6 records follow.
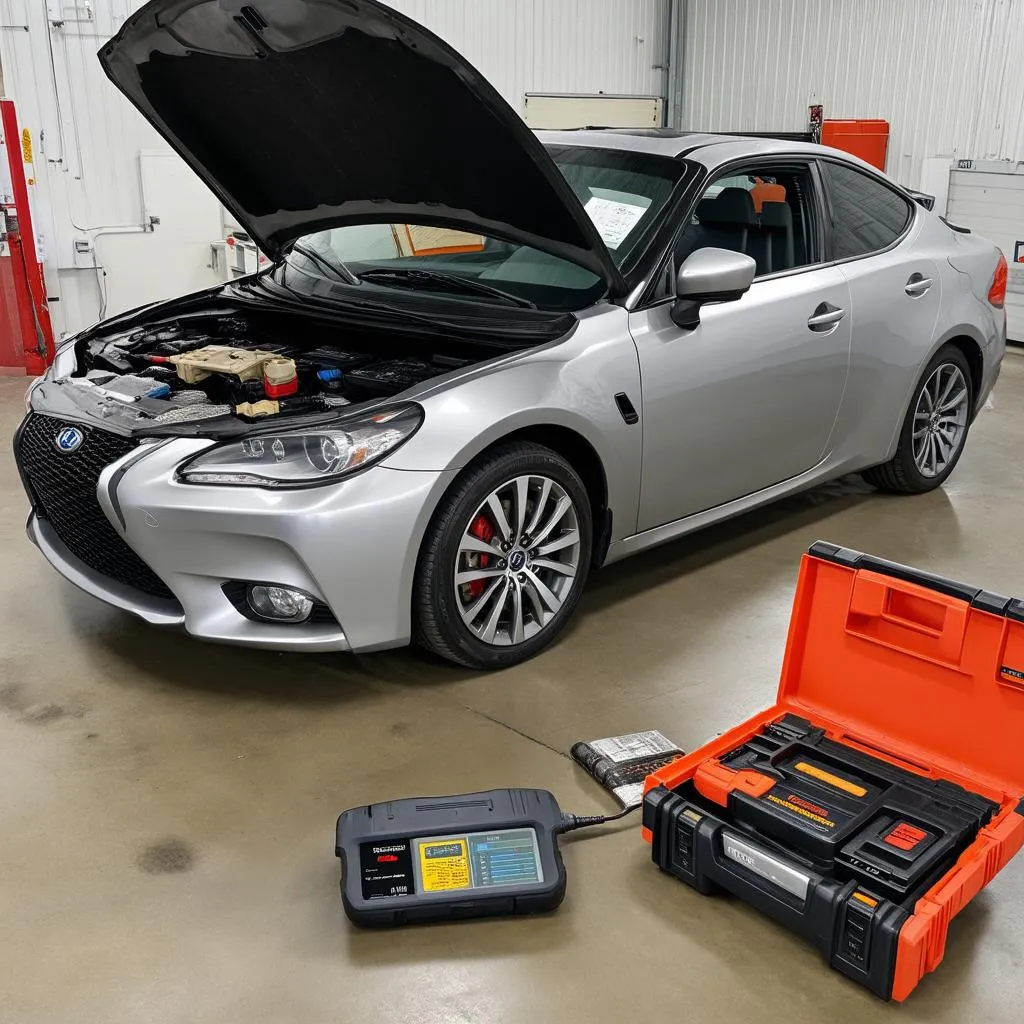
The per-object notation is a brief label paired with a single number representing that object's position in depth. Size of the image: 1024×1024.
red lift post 6.57
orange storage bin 8.88
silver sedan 2.71
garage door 7.72
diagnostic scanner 2.16
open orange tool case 2.02
